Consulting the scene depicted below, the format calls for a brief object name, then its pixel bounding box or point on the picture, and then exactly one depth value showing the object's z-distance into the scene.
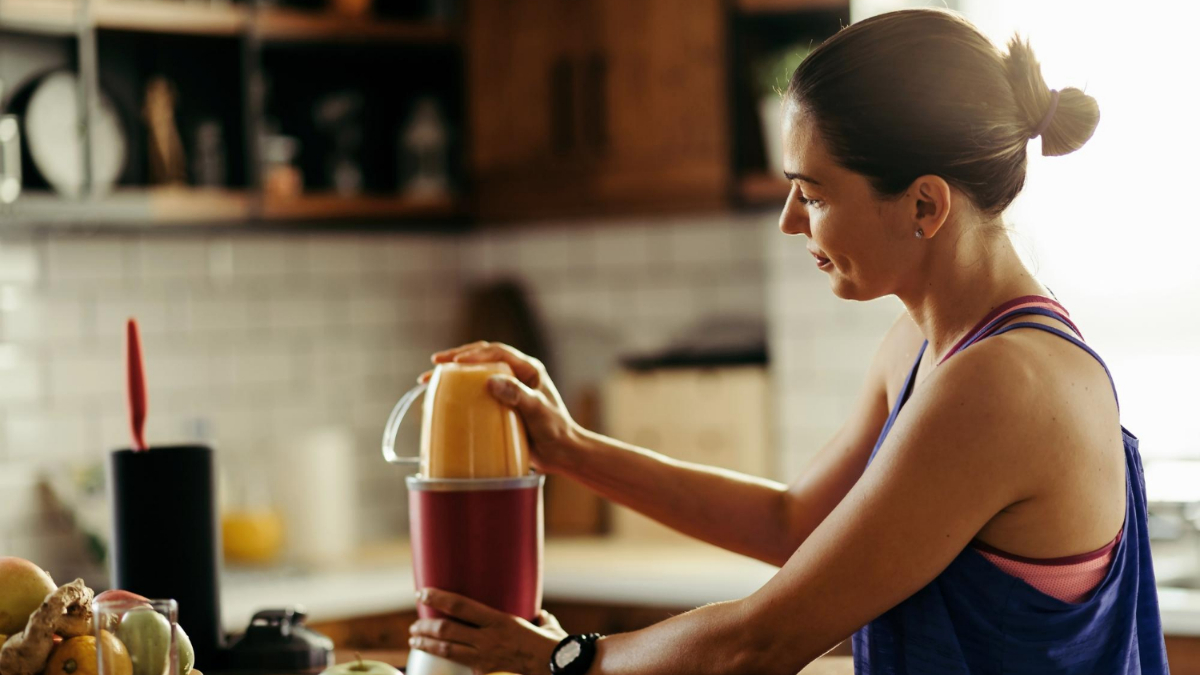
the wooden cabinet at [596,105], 3.27
